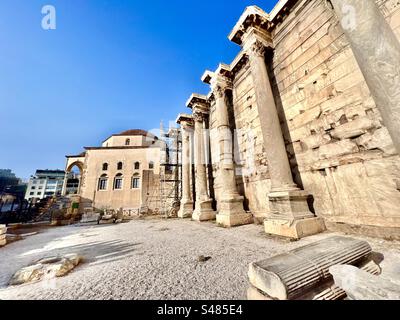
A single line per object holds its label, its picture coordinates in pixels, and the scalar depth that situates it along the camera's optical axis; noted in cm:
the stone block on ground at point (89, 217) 1373
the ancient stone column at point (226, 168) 540
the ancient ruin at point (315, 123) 241
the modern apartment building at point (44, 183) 4909
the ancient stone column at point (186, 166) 894
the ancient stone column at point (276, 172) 344
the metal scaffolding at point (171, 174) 1181
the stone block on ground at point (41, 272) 225
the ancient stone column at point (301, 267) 129
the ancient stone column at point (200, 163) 723
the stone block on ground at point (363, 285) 115
